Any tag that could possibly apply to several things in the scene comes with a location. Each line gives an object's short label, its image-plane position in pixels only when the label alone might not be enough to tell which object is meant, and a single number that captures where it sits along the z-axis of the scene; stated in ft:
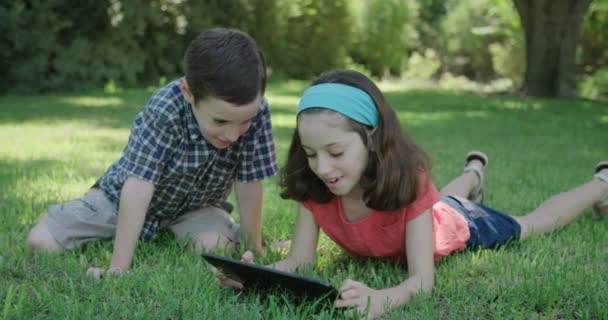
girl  8.06
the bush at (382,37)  81.51
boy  8.97
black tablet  7.14
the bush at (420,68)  82.23
